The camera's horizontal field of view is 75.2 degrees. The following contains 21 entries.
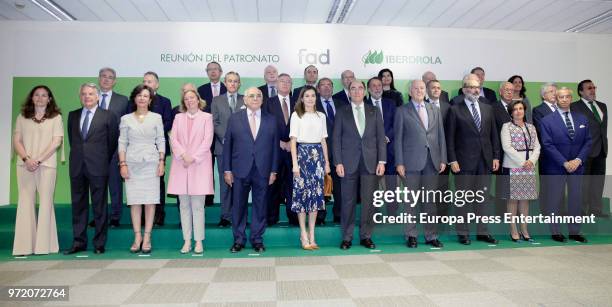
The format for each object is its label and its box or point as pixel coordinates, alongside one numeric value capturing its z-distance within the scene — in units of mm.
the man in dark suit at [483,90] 5680
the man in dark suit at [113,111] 4580
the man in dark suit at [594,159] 5107
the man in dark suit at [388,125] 4750
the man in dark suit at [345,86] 5323
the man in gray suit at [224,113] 4562
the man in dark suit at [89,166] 4141
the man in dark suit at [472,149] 4461
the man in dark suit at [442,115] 4523
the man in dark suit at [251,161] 4105
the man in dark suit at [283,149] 4547
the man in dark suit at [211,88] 5148
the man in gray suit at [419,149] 4285
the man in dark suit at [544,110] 4914
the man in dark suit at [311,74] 5203
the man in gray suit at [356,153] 4238
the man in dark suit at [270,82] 5156
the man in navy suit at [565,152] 4738
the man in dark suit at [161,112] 4734
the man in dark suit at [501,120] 4719
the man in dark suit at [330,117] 4691
